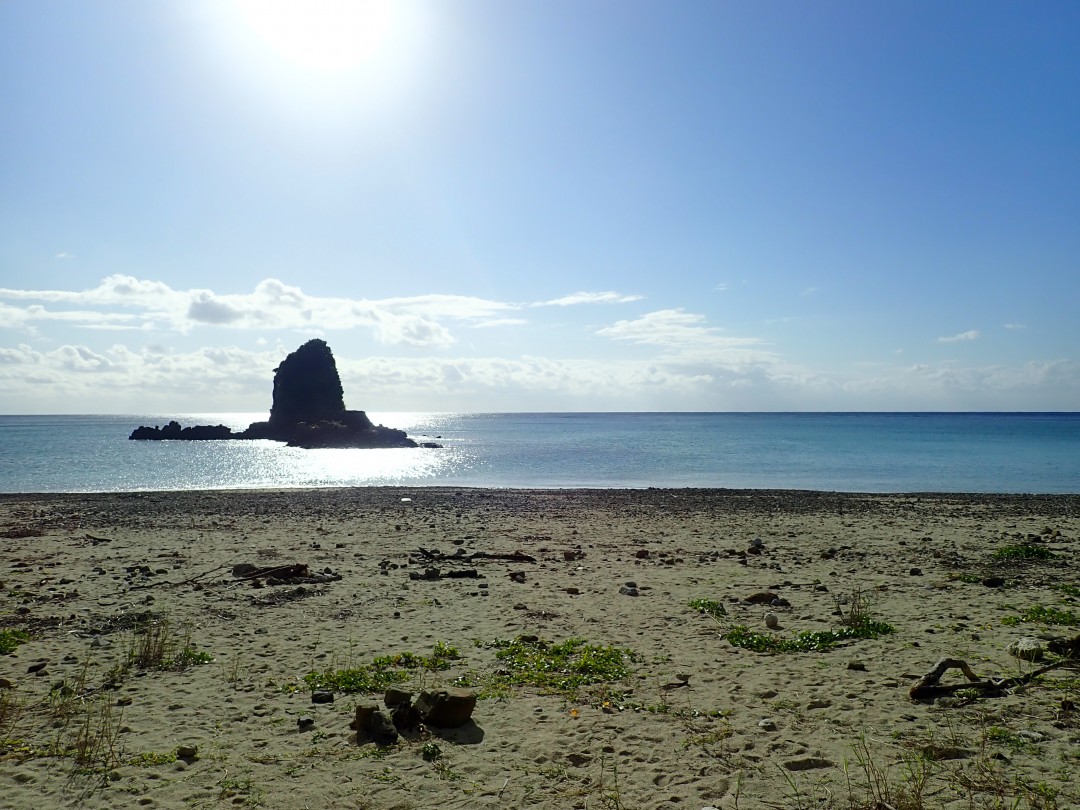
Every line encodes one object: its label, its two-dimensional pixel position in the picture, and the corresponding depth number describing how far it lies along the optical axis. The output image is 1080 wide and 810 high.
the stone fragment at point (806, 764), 5.88
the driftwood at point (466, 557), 15.88
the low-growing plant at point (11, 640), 9.05
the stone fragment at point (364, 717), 6.67
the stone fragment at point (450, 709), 6.79
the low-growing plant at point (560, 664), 8.09
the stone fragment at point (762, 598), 11.77
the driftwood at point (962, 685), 7.17
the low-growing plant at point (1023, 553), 15.57
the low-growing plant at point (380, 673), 7.93
